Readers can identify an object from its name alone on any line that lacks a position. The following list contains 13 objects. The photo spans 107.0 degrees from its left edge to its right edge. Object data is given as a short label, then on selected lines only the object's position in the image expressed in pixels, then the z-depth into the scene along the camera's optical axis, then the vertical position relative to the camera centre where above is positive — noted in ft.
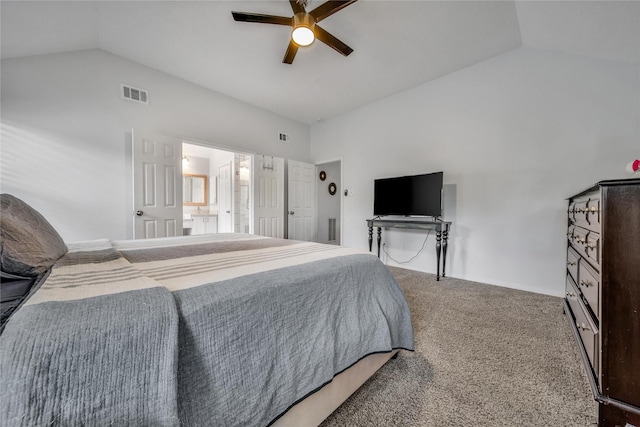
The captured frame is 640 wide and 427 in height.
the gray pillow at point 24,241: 2.49 -0.40
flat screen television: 10.62 +0.75
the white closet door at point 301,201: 16.48 +0.68
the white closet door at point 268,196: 14.58 +0.87
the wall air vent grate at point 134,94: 10.14 +5.08
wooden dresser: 3.13 -1.30
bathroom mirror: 19.03 +1.63
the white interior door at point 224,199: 17.47 +0.79
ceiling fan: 6.36 +5.40
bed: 1.53 -1.12
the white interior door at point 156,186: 10.14 +1.08
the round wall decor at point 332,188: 19.85 +1.86
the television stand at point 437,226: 10.28 -0.73
